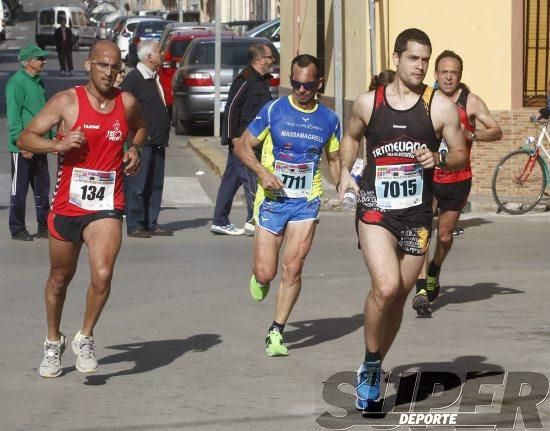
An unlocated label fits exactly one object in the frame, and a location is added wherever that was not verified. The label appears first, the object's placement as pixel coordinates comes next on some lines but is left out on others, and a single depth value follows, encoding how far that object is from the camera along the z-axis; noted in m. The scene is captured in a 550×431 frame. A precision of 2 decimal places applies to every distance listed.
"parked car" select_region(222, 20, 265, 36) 41.56
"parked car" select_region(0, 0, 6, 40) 73.44
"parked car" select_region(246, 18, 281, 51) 35.78
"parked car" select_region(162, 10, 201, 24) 56.49
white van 72.00
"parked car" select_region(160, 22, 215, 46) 33.00
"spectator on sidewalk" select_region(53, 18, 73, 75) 48.47
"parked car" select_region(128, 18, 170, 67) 45.06
